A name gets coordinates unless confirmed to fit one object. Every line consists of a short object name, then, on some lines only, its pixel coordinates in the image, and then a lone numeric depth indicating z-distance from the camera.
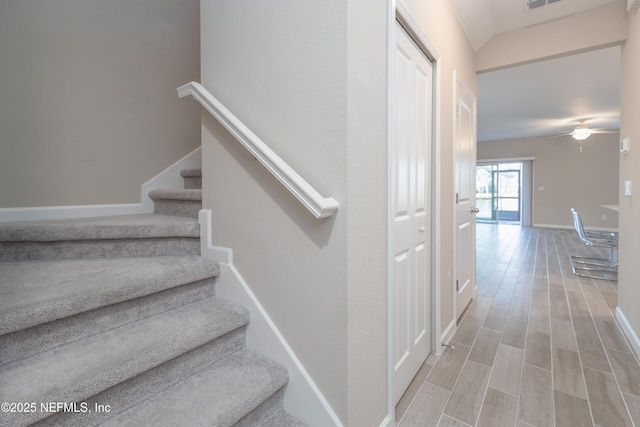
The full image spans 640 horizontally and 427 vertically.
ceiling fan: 6.43
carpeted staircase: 0.91
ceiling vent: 2.33
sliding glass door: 9.39
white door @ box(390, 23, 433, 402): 1.46
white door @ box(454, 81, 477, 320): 2.44
